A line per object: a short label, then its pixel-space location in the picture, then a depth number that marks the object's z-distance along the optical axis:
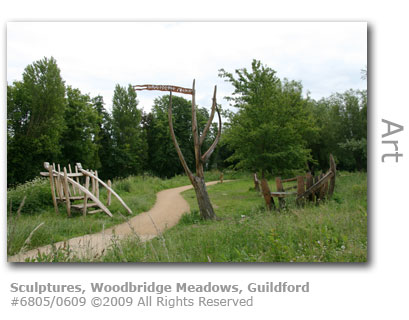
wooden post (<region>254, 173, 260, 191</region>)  11.55
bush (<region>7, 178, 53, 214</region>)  5.07
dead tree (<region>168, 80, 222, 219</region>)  6.78
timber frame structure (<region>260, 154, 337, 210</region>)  6.50
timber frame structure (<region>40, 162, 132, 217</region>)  7.72
